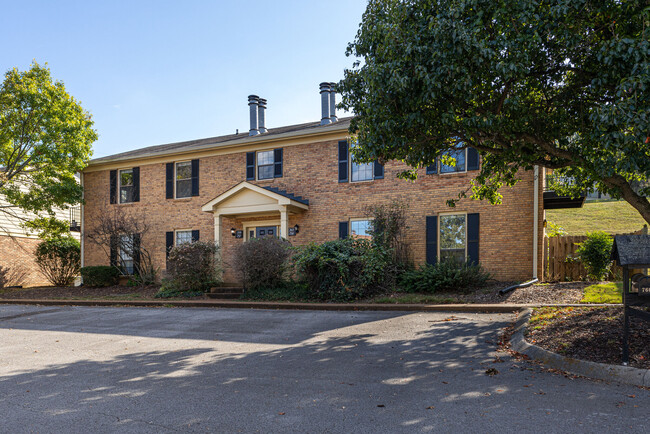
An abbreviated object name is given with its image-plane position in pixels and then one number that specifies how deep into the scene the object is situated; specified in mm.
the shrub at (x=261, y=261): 14156
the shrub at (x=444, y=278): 12883
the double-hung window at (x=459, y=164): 15000
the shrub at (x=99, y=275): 18984
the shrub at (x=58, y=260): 20469
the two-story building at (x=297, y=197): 14352
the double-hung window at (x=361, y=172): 16328
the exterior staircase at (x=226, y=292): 14625
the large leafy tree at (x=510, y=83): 6203
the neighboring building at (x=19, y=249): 21359
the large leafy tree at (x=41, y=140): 17312
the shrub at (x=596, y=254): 12805
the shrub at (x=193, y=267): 15523
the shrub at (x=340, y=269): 12734
